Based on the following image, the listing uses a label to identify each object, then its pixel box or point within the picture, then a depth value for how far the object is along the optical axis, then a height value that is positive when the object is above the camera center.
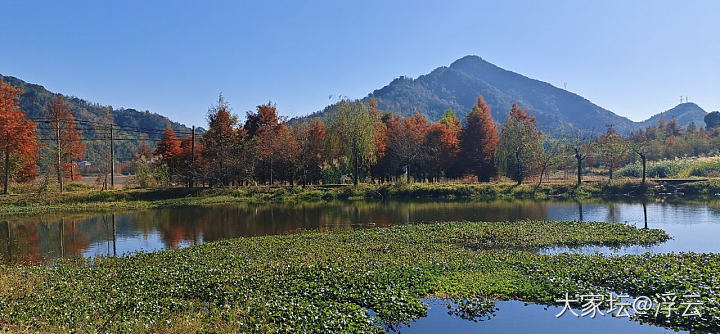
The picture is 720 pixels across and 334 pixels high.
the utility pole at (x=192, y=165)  42.44 +1.04
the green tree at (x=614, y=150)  44.66 +1.65
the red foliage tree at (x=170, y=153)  44.28 +2.33
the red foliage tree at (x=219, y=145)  42.12 +2.93
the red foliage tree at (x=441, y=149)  46.59 +2.17
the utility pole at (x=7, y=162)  36.62 +1.53
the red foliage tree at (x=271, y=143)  43.00 +2.99
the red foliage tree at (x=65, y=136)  40.43 +4.09
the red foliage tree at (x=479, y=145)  47.16 +2.55
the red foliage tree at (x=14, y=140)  36.50 +3.40
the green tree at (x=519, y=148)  43.22 +1.95
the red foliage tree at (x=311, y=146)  44.22 +2.71
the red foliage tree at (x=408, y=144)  45.47 +2.85
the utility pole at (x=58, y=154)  38.51 +2.25
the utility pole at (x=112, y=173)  42.22 +0.40
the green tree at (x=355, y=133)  43.31 +3.90
